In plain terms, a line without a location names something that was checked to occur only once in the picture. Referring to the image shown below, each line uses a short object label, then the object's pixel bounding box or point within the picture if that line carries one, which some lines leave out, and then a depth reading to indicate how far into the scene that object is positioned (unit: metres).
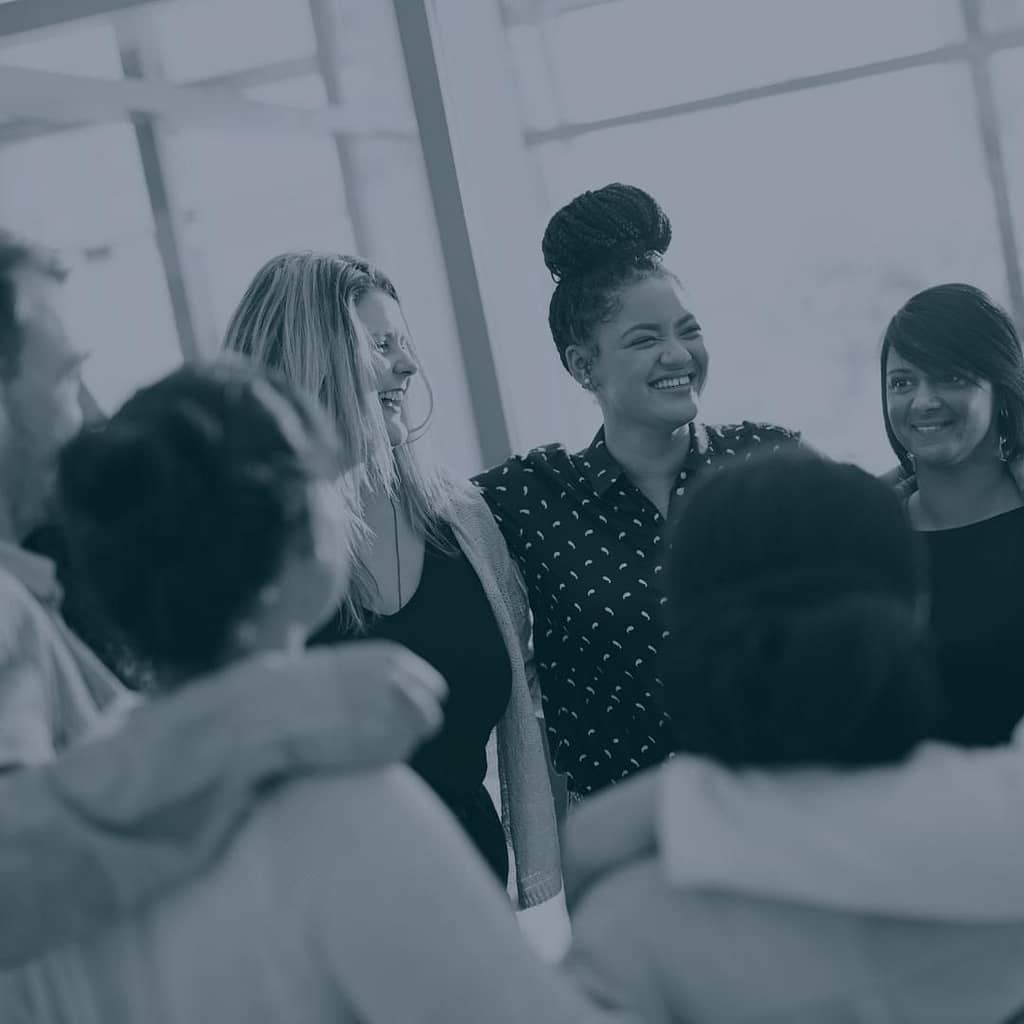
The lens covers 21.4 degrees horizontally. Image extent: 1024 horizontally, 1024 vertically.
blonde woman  3.15
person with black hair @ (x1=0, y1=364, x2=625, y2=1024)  1.82
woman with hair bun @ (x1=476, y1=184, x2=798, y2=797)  3.17
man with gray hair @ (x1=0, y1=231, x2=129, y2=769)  2.32
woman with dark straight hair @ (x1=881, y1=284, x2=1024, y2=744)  3.05
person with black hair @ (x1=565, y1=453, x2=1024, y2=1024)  2.01
